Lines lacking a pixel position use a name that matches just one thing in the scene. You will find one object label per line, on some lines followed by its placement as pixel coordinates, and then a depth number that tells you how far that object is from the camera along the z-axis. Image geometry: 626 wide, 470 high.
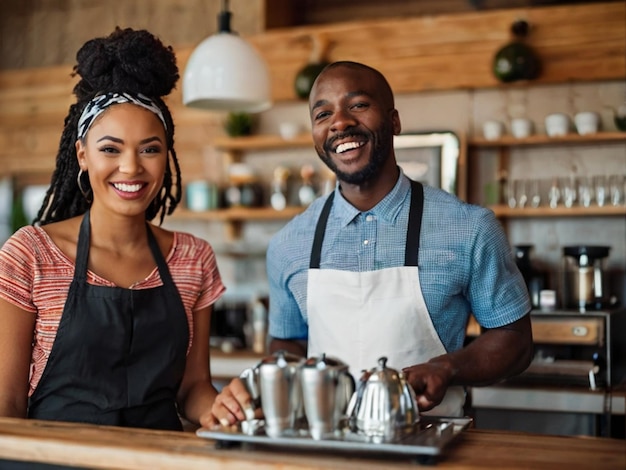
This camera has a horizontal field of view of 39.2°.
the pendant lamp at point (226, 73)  3.50
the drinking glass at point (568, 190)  4.60
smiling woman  2.05
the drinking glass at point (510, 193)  4.70
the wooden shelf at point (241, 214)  5.13
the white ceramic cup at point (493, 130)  4.73
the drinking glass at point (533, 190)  4.71
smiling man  2.26
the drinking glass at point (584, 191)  4.54
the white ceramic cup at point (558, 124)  4.60
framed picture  4.80
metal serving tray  1.51
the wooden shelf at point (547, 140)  4.53
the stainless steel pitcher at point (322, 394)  1.58
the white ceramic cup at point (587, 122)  4.54
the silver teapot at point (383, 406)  1.60
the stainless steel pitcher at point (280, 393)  1.61
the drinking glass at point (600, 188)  4.52
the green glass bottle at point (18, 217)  5.73
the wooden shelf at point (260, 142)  5.14
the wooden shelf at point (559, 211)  4.46
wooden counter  1.52
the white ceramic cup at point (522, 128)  4.68
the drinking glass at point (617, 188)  4.49
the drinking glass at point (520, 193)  4.71
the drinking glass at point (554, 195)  4.60
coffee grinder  4.23
